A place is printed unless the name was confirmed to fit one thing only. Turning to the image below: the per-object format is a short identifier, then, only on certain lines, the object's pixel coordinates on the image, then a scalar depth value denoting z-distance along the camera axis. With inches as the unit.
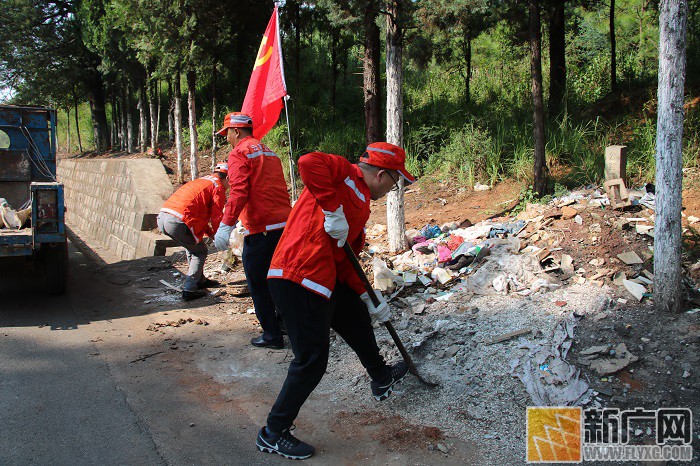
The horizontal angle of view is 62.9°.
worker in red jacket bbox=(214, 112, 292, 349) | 202.5
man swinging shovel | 130.3
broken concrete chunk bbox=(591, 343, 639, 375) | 152.6
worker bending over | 258.4
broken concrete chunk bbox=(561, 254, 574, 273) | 214.5
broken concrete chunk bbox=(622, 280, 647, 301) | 184.0
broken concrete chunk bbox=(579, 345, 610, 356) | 158.7
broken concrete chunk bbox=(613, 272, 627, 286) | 196.5
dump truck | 255.4
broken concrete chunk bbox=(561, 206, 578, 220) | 248.2
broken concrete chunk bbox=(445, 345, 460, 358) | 175.5
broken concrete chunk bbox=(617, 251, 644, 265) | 205.9
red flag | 291.7
